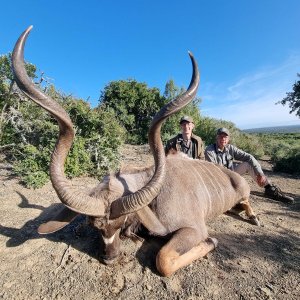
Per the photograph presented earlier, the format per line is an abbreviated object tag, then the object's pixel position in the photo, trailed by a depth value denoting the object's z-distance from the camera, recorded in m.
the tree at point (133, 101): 19.59
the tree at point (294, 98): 21.41
